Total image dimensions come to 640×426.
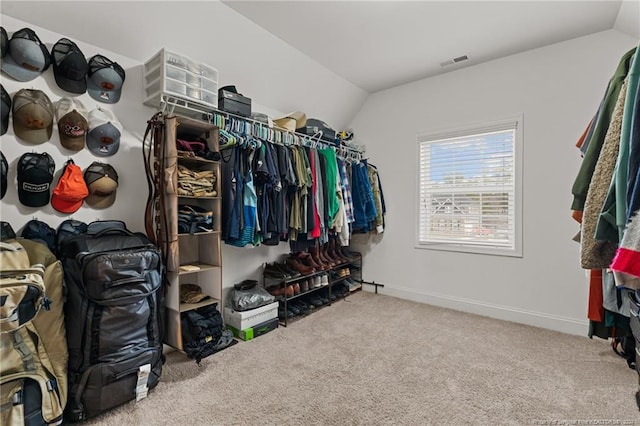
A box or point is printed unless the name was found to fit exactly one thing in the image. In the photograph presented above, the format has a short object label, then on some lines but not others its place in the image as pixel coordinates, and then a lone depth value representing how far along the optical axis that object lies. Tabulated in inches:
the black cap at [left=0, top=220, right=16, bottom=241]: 62.2
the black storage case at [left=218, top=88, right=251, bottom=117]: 96.3
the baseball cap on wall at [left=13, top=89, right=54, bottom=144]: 65.4
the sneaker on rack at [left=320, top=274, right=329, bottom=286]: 129.4
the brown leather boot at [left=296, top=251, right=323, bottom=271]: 127.4
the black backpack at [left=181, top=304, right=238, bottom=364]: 82.5
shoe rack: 114.7
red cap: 71.1
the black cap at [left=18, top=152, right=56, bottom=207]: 66.7
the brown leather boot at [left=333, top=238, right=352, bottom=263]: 145.2
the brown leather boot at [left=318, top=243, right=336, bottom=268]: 135.2
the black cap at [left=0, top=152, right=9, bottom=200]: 63.4
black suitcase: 61.1
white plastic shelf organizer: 79.7
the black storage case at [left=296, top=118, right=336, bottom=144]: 125.1
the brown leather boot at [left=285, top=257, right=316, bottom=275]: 121.7
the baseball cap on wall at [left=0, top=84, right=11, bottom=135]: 63.0
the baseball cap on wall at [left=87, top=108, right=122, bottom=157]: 76.5
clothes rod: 84.4
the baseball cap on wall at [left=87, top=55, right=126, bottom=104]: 76.1
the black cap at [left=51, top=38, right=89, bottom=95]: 70.8
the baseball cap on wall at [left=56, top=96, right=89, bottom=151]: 71.7
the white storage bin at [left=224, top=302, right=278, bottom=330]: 98.2
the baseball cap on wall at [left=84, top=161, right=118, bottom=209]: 76.5
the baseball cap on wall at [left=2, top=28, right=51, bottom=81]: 64.1
